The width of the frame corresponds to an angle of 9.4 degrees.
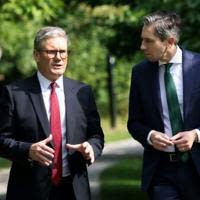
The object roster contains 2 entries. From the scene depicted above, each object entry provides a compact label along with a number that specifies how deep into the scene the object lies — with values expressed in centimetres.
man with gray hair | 763
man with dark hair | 789
